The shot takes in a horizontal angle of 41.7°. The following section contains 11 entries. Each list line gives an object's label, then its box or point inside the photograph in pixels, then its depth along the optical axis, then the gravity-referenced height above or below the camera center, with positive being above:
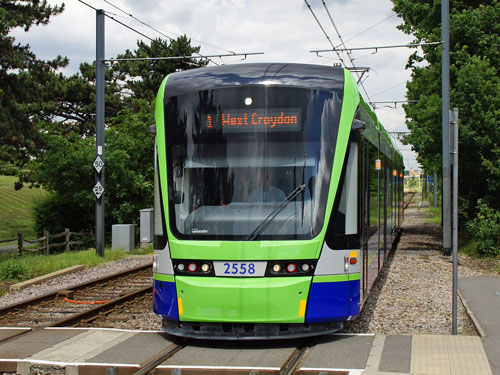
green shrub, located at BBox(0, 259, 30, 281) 14.58 -1.93
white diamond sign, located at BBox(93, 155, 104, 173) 19.02 +0.62
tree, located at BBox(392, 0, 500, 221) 17.16 +2.65
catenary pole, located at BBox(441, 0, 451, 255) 16.95 +2.15
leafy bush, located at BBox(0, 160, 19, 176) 30.86 +0.80
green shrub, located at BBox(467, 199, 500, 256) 16.89 -1.20
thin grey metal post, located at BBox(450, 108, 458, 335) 7.76 -0.13
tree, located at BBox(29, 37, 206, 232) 22.67 +0.40
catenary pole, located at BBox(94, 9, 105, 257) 18.86 +1.68
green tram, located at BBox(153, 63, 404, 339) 6.97 -0.19
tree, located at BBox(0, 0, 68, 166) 23.75 +3.77
